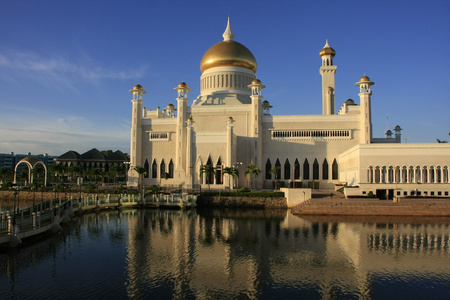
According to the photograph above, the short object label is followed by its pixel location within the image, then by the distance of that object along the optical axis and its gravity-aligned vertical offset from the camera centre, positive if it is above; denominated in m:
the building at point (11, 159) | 121.81 +4.76
